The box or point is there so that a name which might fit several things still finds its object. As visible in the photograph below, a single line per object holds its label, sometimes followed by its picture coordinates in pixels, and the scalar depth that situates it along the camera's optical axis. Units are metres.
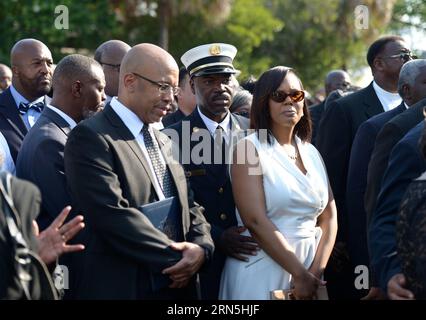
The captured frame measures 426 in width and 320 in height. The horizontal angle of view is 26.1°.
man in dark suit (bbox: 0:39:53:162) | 7.28
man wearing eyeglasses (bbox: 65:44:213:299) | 5.08
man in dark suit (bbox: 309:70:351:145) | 11.96
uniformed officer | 6.07
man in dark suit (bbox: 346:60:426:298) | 6.50
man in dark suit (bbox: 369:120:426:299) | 4.68
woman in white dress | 5.69
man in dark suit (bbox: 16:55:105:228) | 5.60
